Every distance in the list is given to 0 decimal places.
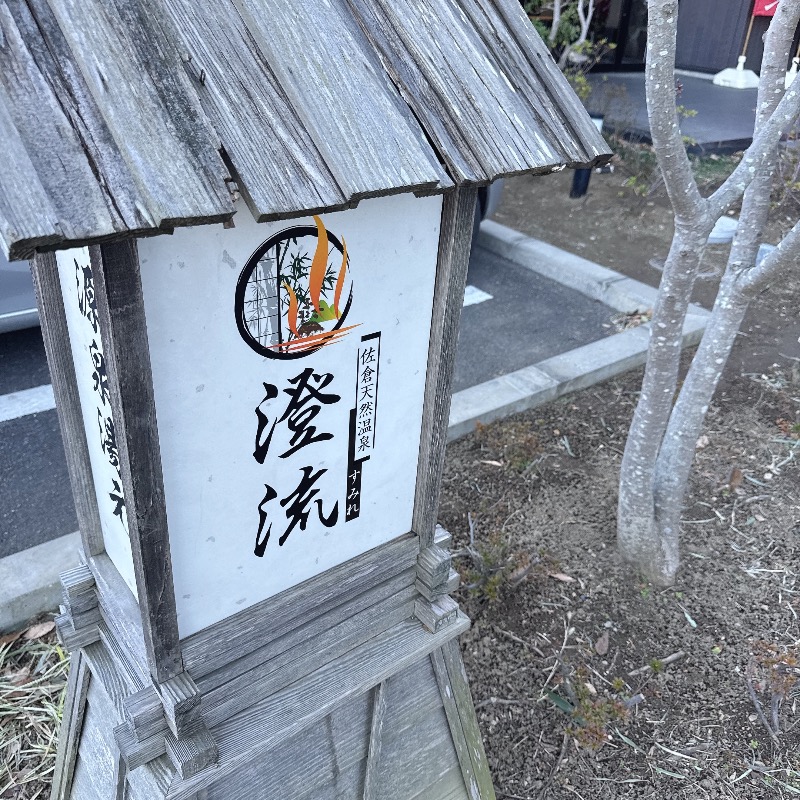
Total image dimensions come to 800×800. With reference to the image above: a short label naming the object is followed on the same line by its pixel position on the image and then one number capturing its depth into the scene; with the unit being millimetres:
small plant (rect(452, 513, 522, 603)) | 2953
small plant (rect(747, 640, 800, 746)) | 2574
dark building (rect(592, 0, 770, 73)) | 12789
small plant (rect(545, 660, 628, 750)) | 2529
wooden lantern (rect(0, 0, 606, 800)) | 984
